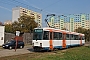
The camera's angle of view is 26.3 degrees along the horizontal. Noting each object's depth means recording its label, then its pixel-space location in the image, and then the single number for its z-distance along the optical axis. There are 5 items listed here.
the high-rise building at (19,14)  83.21
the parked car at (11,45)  32.58
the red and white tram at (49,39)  24.53
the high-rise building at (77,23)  95.97
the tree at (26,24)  61.91
